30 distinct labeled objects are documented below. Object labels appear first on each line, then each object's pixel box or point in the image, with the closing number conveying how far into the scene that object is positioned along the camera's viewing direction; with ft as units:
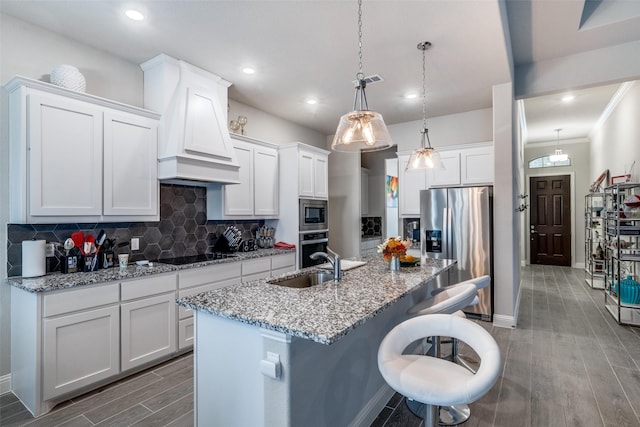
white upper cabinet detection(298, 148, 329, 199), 14.62
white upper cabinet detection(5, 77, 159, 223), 7.62
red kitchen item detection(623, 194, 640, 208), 12.37
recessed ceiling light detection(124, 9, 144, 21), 7.83
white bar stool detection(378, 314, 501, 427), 4.17
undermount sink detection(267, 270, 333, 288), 7.68
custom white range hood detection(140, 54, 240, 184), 10.11
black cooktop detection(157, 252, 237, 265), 10.51
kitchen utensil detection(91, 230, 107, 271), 8.71
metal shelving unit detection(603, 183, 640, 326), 12.64
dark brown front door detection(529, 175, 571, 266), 25.13
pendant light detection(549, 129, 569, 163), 21.90
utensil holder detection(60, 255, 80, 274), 8.33
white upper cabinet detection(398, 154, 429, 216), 15.89
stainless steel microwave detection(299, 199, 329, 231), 14.53
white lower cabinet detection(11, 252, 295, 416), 7.17
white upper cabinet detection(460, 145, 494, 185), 14.21
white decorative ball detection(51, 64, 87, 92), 8.31
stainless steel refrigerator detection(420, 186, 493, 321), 12.92
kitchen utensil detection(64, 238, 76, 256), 8.33
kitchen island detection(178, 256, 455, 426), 4.59
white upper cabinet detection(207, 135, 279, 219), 12.53
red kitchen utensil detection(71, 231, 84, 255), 8.39
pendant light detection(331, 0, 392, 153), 6.84
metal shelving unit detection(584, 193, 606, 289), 18.42
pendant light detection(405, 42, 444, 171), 9.62
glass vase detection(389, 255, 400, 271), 8.38
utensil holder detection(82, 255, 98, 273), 8.54
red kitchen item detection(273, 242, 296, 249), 14.07
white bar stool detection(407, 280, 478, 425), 6.75
